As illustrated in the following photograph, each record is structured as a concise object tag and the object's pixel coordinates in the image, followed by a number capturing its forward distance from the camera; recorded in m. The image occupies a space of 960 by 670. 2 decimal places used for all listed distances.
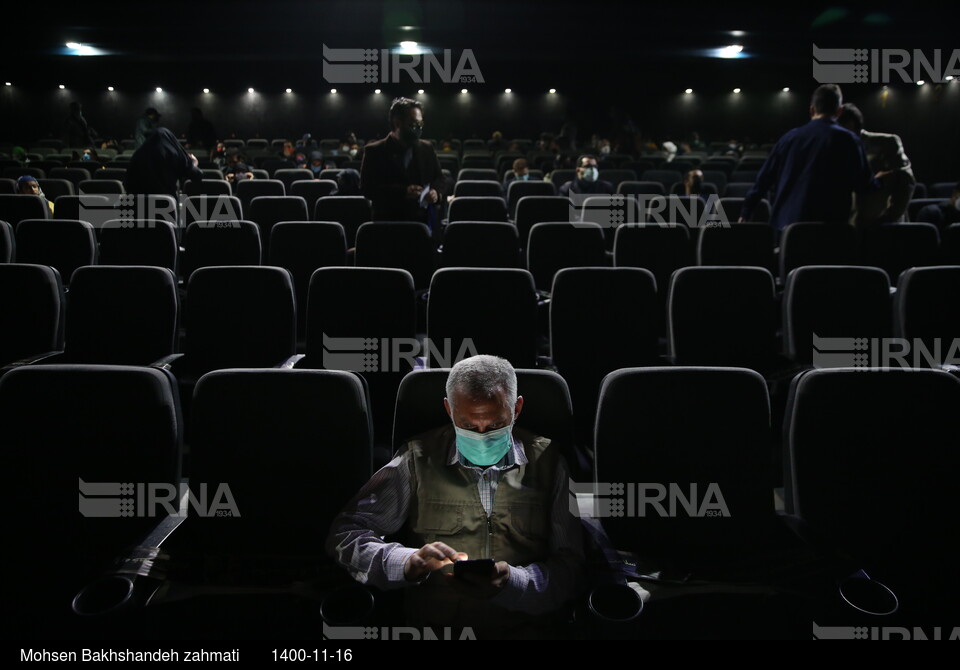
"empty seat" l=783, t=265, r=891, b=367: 2.70
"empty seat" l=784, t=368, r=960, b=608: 1.64
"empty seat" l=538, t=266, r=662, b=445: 2.62
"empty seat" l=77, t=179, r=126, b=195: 5.89
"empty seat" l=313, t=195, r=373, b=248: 4.97
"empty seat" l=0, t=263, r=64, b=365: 2.56
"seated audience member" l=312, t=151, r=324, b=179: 8.40
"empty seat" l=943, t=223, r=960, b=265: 3.82
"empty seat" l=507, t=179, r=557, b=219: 6.11
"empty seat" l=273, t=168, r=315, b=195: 7.62
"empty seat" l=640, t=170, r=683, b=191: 8.53
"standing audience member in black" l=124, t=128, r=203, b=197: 4.83
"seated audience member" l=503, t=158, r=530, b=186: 7.34
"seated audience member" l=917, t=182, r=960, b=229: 5.20
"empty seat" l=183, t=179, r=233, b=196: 6.01
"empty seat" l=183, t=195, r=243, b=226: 5.04
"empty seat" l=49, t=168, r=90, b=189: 7.80
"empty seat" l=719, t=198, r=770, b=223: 5.36
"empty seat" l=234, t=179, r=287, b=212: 6.03
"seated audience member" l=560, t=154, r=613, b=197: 5.90
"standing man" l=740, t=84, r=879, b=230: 3.80
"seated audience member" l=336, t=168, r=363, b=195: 6.14
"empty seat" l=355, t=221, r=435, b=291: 3.70
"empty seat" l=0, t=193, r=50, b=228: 4.43
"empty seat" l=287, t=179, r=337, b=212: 6.19
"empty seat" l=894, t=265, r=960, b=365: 2.69
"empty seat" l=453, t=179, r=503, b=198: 5.95
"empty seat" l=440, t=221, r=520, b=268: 3.74
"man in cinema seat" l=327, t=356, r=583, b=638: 1.39
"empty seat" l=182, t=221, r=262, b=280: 3.77
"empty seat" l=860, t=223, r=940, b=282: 3.89
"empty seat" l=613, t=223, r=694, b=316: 3.76
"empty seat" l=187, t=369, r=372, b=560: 1.64
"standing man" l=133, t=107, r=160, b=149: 5.97
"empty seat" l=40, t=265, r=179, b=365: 2.59
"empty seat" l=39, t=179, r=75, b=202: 6.13
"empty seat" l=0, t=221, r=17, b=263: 3.48
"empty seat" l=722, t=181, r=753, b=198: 7.45
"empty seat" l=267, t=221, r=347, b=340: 3.83
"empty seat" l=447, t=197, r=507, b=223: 4.84
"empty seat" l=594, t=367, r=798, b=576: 1.65
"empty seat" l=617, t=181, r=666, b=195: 6.16
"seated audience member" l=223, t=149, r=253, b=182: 7.71
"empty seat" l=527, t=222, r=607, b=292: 3.87
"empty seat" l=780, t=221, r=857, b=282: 3.69
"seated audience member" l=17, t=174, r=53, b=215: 5.06
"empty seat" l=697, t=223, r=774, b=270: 3.74
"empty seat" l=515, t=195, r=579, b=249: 4.95
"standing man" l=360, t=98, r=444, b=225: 4.10
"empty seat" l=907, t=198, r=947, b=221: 5.52
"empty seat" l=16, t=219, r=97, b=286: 3.64
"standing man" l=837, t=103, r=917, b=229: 4.11
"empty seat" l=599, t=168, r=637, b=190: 8.06
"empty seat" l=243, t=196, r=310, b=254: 4.84
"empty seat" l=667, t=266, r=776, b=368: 2.66
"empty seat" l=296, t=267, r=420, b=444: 2.61
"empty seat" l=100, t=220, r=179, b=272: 3.71
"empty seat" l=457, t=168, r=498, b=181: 7.60
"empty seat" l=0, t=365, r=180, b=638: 1.61
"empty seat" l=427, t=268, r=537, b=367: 2.62
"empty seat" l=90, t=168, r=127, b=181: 7.62
